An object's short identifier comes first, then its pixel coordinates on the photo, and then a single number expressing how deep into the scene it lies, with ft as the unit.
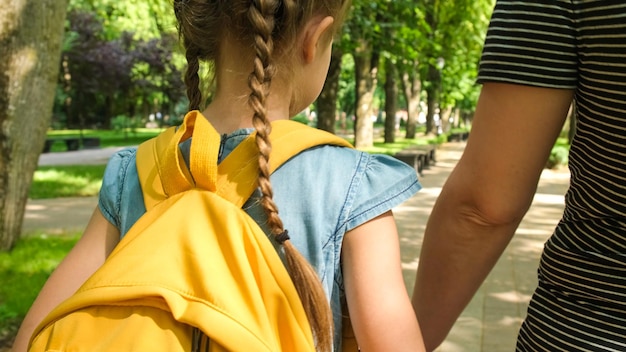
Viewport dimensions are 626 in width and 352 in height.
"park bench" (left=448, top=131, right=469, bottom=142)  125.74
